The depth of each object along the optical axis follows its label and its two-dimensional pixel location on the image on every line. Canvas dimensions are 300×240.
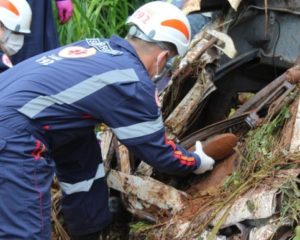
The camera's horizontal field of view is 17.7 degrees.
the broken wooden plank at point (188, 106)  5.60
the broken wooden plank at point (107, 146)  5.55
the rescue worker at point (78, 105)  4.26
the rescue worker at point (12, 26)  5.52
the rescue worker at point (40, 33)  6.93
